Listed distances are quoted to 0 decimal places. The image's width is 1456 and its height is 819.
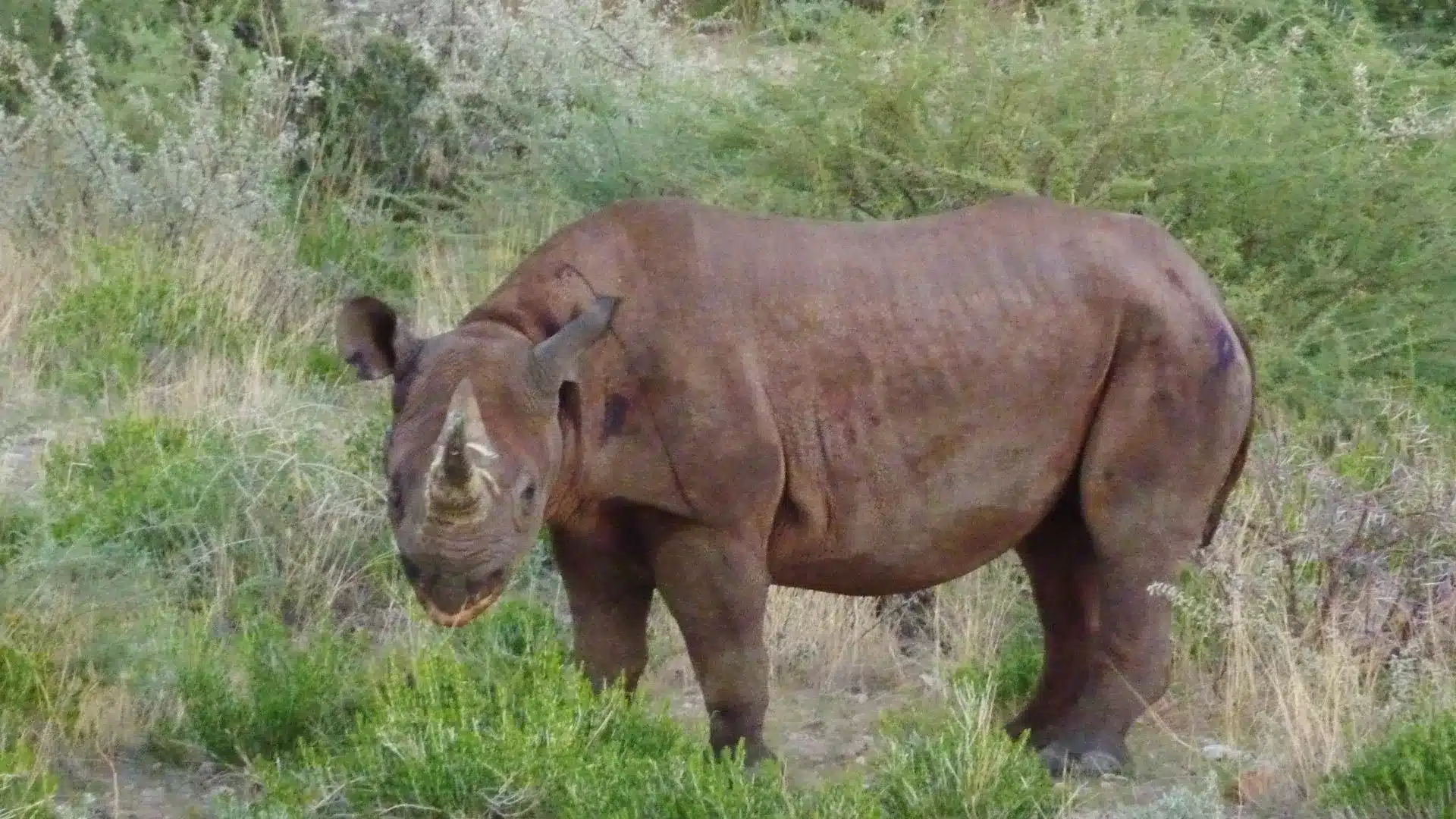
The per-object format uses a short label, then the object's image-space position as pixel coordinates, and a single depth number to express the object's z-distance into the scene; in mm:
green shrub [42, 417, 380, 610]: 15453
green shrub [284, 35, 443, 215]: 25672
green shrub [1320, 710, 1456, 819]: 10555
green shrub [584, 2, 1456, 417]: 17828
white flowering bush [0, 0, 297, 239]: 22125
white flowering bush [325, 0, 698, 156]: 24937
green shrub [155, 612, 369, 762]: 12344
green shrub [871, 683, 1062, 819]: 10711
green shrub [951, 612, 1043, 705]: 13703
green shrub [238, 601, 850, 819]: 10242
